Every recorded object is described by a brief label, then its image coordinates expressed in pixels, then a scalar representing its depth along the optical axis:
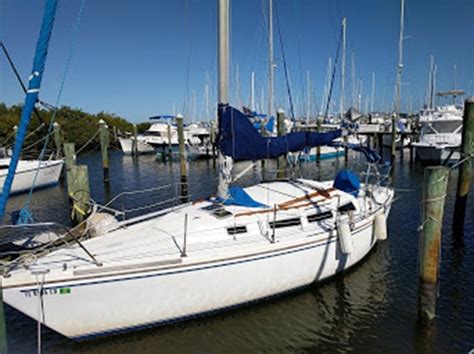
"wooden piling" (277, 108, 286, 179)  21.08
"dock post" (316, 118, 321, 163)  31.65
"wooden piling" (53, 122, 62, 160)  27.02
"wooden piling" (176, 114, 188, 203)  20.98
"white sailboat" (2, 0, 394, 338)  6.15
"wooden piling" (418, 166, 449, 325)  6.72
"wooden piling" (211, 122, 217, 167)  36.81
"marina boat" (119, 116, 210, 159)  43.00
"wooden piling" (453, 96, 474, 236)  10.55
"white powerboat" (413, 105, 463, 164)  26.45
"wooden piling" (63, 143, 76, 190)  17.53
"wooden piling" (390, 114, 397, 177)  27.88
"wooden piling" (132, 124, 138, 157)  43.03
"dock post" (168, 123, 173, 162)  38.08
